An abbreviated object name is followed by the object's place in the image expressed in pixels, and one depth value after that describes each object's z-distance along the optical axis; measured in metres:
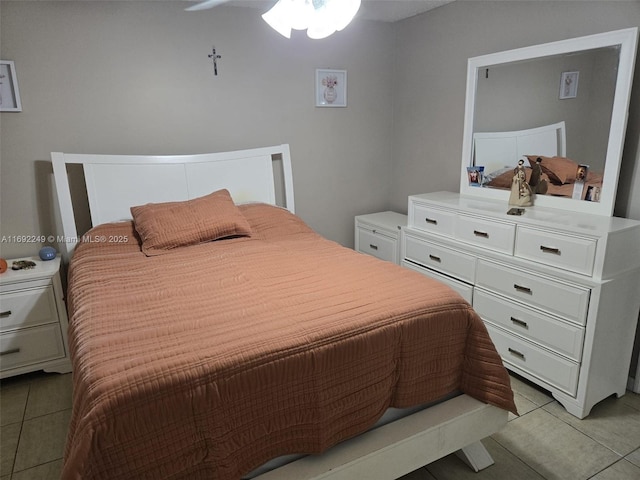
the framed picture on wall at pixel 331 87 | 3.34
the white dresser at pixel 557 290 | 1.96
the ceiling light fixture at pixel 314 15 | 1.76
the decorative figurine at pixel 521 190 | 2.49
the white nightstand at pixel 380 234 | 3.27
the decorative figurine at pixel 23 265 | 2.45
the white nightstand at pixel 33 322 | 2.34
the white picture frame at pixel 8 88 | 2.44
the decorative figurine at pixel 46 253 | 2.56
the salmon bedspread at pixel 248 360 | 1.15
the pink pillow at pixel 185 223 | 2.42
